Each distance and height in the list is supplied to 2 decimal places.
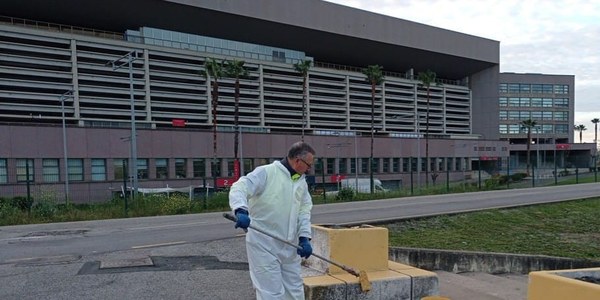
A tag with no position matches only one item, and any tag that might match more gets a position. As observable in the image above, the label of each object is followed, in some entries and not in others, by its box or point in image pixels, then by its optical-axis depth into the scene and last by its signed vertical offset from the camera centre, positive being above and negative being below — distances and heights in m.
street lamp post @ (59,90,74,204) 34.53 -0.98
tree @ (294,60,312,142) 52.50 +7.82
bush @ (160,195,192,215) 18.48 -2.64
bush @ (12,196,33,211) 17.00 -2.27
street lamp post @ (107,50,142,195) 23.48 -0.81
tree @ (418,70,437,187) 55.25 +6.89
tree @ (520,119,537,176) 78.75 +1.82
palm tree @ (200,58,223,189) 40.47 +6.04
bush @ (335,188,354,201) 24.30 -2.98
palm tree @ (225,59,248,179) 41.34 +5.75
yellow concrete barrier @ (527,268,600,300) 3.48 -1.17
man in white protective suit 4.09 -0.73
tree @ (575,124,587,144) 122.50 +1.64
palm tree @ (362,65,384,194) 50.53 +6.68
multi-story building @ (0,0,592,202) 41.16 +5.48
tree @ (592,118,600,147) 115.51 +2.48
